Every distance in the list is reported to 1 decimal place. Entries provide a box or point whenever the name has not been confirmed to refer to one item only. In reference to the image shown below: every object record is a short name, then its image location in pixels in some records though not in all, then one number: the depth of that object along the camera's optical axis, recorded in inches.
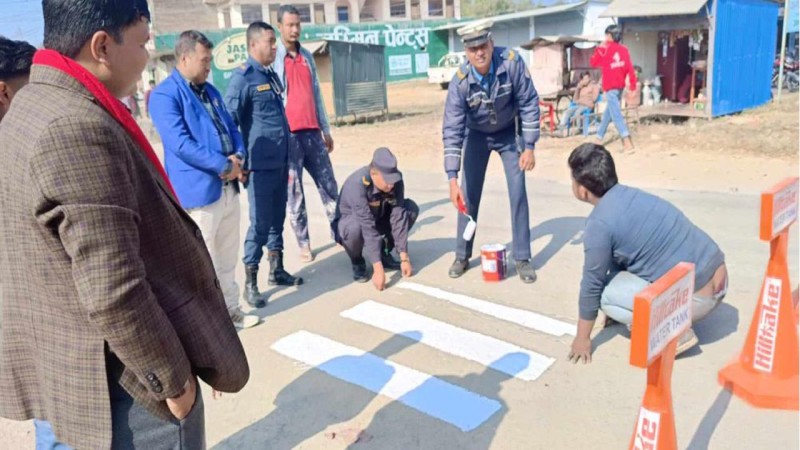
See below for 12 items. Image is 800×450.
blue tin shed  492.1
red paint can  202.7
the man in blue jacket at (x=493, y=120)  190.5
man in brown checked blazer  57.3
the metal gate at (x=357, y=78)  746.8
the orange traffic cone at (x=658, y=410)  82.8
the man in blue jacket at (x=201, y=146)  151.7
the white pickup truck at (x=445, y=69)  1109.0
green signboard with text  1374.3
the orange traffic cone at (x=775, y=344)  126.0
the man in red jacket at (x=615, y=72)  425.4
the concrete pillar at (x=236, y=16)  1695.4
